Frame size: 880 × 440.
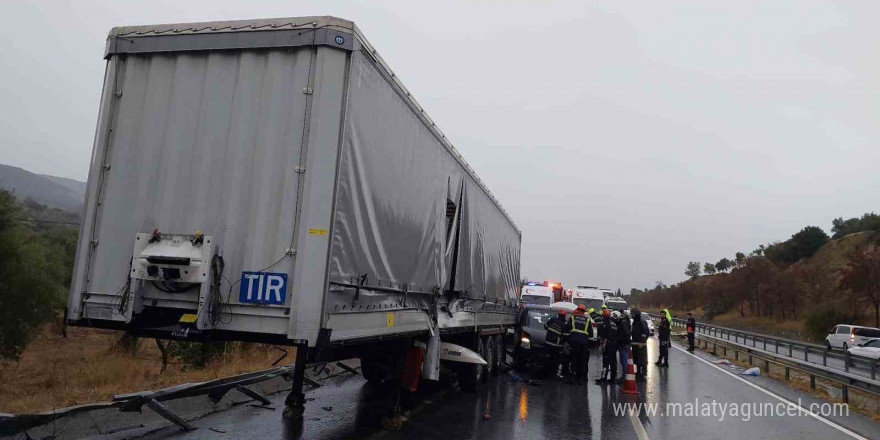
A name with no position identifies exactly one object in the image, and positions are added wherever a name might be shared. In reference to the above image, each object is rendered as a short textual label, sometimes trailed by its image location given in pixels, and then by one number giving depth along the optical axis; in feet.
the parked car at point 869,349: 75.10
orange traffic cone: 37.63
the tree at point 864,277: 135.03
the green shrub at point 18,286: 63.21
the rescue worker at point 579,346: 42.34
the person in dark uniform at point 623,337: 43.20
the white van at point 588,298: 96.17
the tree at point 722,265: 374.67
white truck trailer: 16.05
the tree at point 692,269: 426.55
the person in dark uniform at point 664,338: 56.53
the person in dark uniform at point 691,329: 76.54
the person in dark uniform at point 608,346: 42.75
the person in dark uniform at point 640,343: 47.03
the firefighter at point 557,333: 42.86
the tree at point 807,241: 262.06
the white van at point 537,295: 85.66
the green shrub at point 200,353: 41.27
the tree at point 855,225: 238.27
